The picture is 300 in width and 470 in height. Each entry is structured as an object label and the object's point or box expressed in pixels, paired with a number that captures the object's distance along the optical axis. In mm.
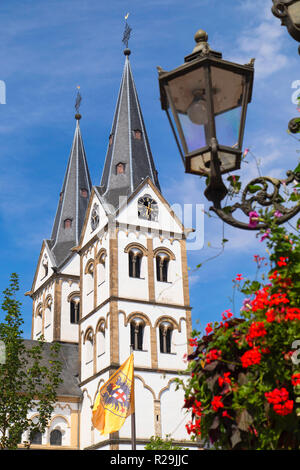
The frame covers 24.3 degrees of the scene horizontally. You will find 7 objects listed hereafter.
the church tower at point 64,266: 45375
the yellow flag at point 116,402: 29125
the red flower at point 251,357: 4371
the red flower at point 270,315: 4348
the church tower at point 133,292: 35188
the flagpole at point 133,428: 26688
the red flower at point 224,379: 4594
